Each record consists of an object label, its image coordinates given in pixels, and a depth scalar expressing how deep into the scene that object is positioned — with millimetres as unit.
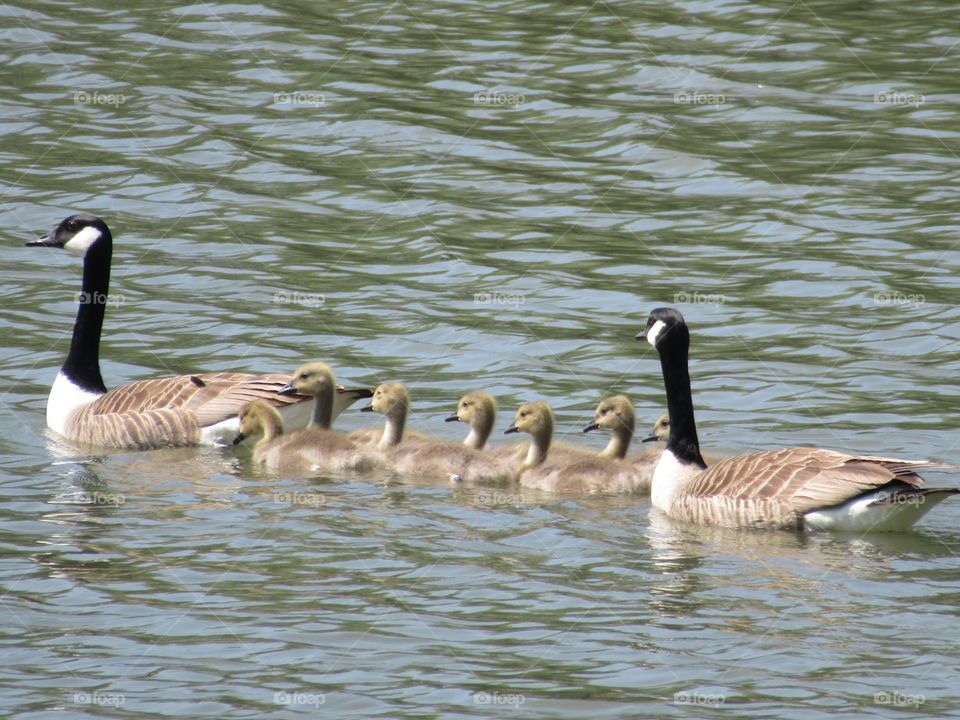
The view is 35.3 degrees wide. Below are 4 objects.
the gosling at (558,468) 11367
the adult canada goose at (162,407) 12641
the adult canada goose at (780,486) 9906
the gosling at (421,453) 11578
